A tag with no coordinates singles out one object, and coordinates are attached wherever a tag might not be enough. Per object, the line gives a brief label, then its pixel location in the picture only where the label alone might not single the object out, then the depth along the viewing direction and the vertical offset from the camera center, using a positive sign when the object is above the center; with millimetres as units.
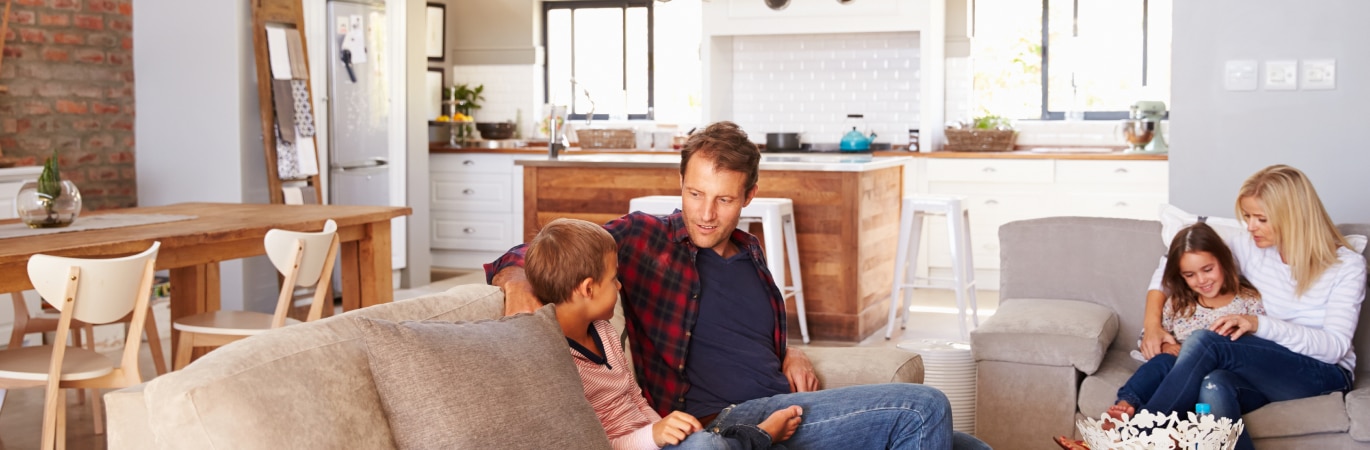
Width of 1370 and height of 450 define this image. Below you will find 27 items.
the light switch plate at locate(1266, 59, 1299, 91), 4066 +230
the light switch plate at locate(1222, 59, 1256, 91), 4113 +234
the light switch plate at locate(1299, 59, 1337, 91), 4035 +229
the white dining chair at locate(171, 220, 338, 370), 3693 -411
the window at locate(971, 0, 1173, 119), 7695 +561
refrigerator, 6457 +231
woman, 2969 -430
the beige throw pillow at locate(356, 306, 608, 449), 1648 -325
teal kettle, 7770 +37
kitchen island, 5500 -270
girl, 3191 -355
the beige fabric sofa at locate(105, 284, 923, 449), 1505 -312
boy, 2105 -262
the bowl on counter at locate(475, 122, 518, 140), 8758 +121
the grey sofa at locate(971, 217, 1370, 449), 2914 -498
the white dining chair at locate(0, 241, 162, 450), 3010 -416
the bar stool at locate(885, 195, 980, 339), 5586 -394
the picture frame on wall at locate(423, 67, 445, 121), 8711 +396
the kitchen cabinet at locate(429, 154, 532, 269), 8016 -378
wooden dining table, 3342 -276
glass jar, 3678 -171
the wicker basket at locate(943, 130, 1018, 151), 7297 +40
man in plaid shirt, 2262 -337
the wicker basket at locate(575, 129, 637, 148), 8641 +57
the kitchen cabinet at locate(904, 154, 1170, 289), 6832 -240
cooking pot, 8008 +27
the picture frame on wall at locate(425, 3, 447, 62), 8695 +801
